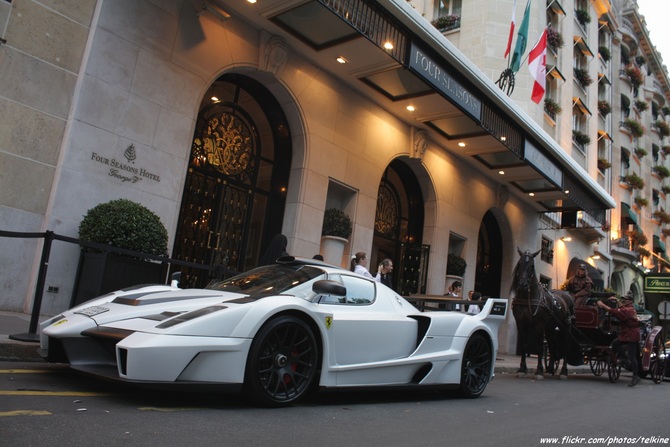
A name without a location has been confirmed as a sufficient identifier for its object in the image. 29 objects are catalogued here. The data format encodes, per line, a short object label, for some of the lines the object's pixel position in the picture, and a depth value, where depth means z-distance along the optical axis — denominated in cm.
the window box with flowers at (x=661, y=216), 3972
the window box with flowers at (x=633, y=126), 3438
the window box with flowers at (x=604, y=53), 3140
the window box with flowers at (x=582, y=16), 2732
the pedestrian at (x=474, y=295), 1284
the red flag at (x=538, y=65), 1693
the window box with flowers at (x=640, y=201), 3583
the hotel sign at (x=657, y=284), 2726
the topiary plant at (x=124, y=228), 757
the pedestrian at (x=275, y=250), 910
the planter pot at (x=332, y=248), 1216
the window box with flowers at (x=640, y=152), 3675
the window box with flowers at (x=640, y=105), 3775
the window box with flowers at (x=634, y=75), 3566
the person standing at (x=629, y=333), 1091
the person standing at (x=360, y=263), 954
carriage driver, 1240
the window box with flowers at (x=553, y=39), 2331
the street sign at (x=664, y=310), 2062
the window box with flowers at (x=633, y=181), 3347
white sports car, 384
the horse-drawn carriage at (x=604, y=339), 1145
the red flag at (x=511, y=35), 1718
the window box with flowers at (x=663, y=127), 4156
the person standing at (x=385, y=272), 1005
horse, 1063
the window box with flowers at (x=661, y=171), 3994
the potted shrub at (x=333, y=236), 1220
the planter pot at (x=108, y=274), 738
